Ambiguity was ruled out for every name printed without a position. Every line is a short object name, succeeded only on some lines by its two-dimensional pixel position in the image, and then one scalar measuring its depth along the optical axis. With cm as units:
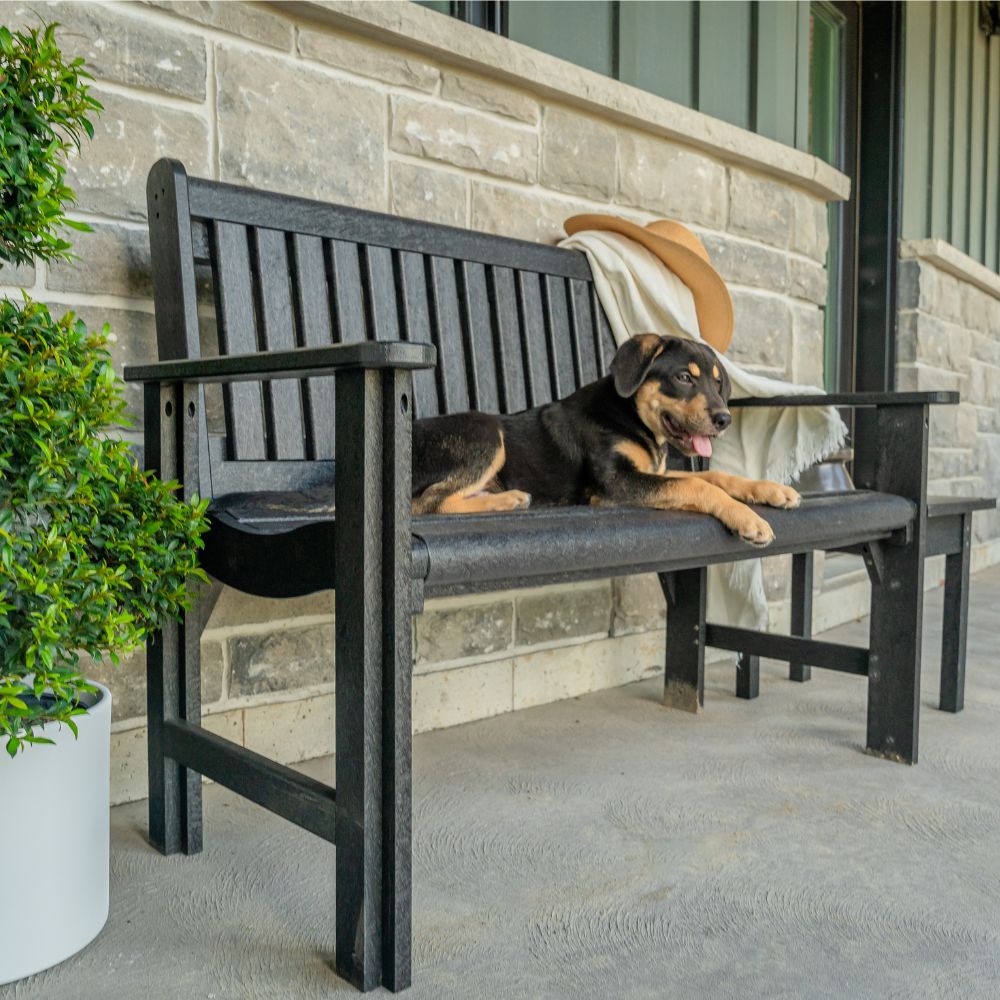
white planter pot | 140
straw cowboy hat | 273
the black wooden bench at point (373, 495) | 138
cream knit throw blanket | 271
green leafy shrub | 133
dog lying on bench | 210
